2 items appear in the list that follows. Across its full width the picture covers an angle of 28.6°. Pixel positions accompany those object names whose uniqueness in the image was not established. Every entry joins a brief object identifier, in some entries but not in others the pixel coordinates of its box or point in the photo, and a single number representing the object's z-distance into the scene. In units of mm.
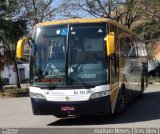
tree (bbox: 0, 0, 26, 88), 19520
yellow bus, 8647
